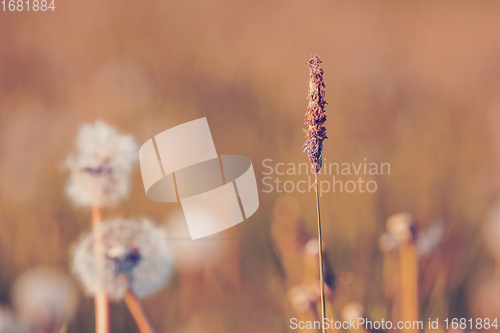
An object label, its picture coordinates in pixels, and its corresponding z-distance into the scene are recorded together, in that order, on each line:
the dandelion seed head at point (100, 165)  0.77
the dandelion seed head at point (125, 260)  0.76
